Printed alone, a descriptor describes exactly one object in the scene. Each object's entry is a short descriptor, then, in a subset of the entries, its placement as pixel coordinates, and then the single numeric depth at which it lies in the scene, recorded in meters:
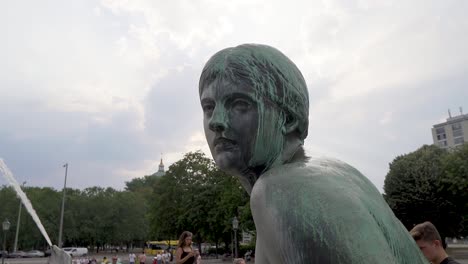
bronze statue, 0.98
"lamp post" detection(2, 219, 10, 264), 27.22
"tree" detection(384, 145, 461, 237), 34.75
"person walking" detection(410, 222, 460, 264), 3.87
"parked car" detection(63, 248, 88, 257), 62.17
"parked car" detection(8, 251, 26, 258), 64.78
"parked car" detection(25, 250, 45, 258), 68.00
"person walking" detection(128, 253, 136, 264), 33.54
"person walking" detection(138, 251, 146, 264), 26.58
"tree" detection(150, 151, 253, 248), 40.09
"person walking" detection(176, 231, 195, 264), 8.57
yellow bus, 72.59
